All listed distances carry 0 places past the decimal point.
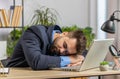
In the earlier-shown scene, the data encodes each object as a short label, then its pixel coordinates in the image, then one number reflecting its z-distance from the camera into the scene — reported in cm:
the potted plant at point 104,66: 193
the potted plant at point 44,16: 423
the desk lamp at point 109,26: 212
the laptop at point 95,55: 182
